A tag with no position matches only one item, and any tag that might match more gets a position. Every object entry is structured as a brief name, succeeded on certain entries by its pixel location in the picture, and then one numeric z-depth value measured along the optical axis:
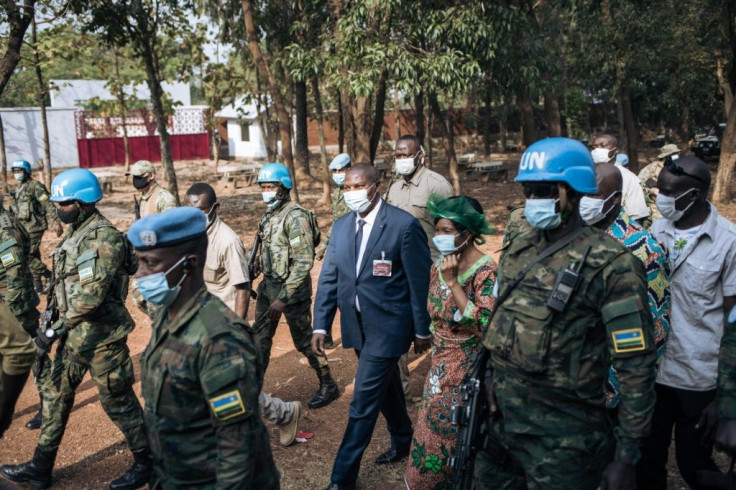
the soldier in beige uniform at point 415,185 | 6.50
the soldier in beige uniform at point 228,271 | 5.46
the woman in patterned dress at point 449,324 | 4.11
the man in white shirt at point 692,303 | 3.76
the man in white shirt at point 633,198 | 6.64
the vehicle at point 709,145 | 25.48
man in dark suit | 4.55
